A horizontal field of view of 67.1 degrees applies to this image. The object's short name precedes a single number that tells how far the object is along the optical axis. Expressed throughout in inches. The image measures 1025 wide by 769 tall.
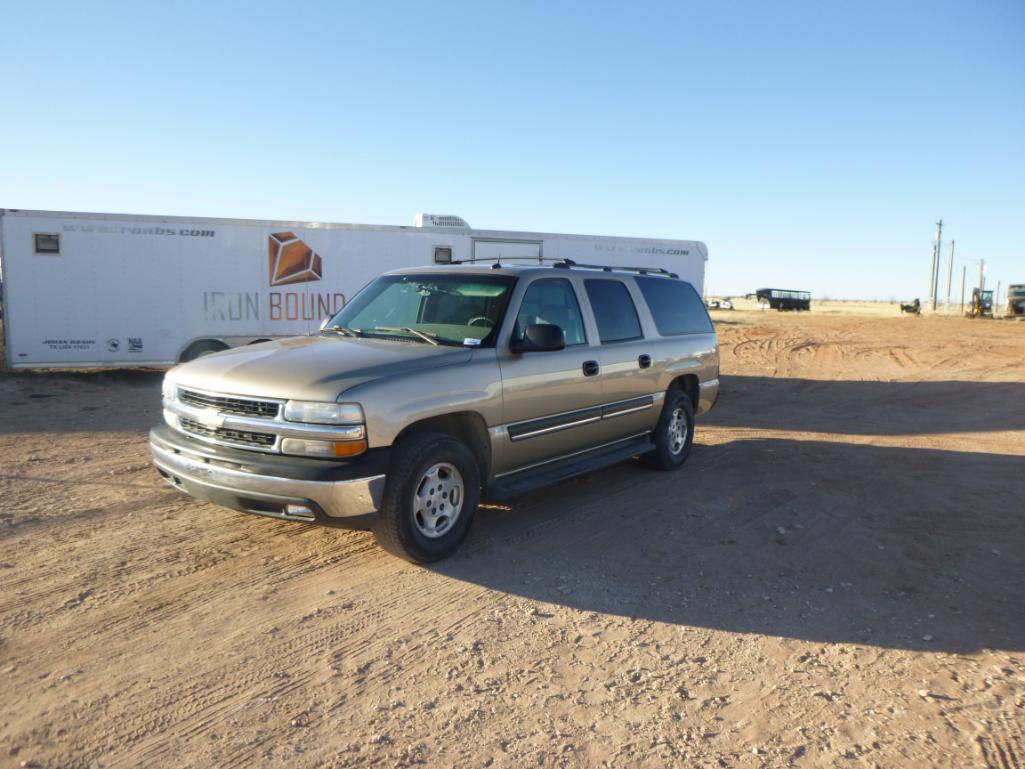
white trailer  485.7
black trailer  2197.3
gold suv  176.2
